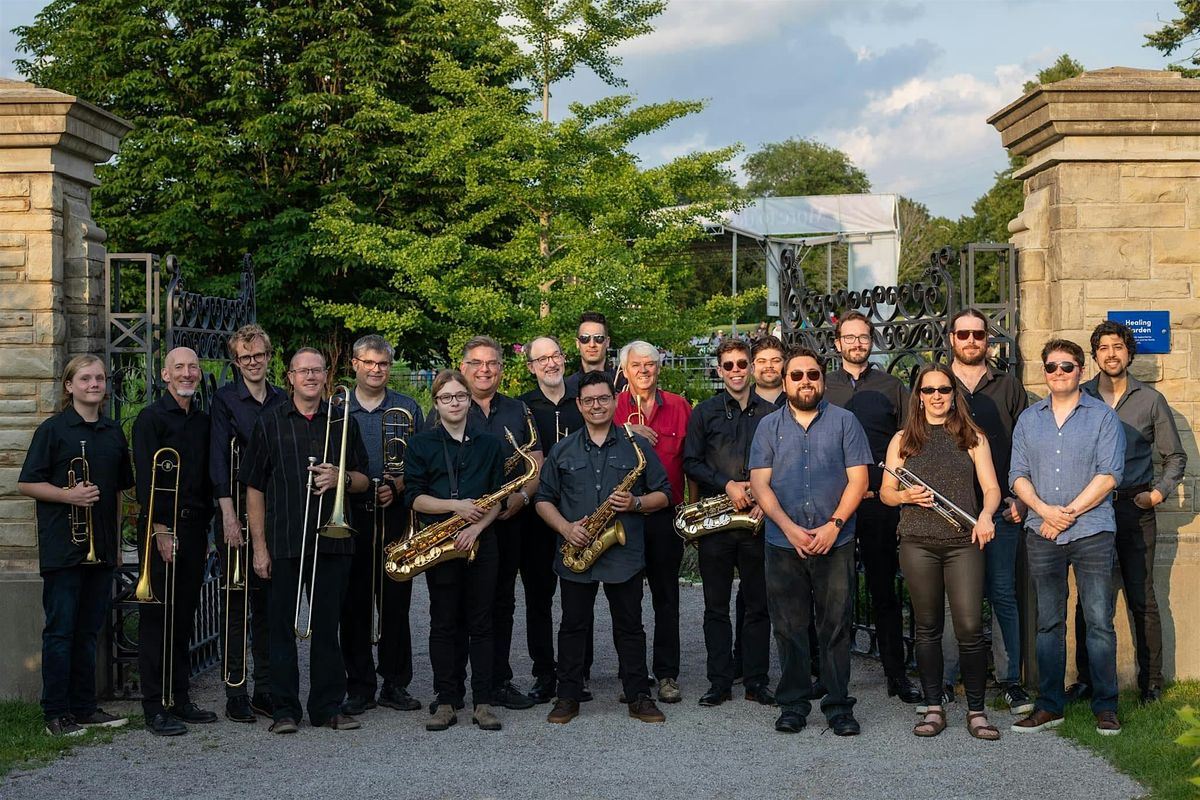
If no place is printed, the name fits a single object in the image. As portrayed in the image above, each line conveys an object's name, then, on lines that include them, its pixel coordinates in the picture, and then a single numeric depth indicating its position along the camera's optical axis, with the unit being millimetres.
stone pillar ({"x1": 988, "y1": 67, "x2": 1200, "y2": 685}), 7465
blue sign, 7457
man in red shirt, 7422
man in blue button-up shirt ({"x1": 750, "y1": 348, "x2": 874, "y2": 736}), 6613
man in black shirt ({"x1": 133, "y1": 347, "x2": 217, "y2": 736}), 6883
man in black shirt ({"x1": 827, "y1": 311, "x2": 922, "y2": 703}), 7273
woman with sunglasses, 6496
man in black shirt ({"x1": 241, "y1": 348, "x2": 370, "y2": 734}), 6750
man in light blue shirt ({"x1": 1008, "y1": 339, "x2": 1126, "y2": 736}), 6512
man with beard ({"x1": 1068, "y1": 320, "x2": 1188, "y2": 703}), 6883
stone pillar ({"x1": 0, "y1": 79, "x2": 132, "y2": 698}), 7348
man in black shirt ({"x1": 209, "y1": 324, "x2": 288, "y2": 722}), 6965
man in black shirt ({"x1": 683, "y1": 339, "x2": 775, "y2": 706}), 7285
